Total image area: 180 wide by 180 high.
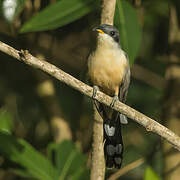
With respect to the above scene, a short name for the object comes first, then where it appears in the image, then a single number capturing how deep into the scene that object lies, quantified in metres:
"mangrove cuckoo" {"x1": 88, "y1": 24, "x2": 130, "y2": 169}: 6.85
